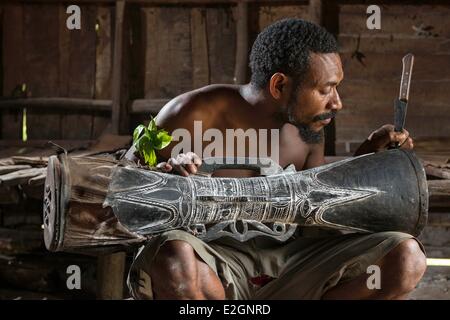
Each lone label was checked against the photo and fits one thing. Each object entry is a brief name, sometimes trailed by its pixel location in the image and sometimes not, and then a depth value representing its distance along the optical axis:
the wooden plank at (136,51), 4.78
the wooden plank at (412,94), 4.59
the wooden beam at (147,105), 4.67
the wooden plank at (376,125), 4.59
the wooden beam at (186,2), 4.62
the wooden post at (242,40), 4.54
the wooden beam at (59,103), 4.79
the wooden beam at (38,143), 4.64
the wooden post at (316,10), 4.46
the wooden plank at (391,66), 4.58
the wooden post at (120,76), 4.64
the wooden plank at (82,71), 4.80
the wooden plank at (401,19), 4.56
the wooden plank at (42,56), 4.81
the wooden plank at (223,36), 4.74
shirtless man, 2.57
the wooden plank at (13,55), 4.84
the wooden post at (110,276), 4.36
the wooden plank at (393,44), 4.57
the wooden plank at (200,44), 4.75
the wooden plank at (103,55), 4.81
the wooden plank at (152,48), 4.79
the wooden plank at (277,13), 4.66
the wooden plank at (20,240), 4.69
